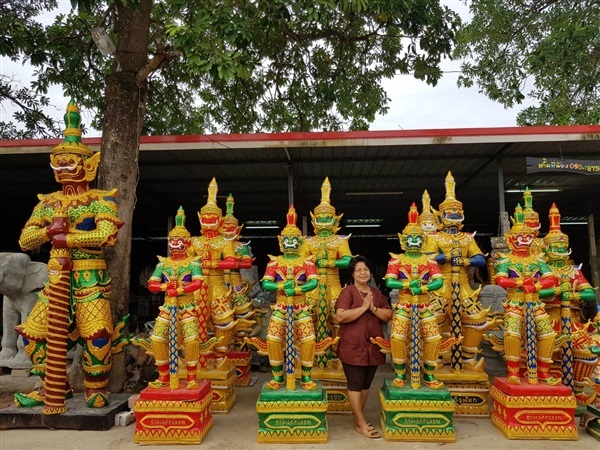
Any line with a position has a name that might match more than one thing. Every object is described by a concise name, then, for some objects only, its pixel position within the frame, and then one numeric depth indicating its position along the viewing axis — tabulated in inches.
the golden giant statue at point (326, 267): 194.5
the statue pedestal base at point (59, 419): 165.6
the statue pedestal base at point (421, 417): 153.3
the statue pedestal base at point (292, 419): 153.1
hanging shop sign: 239.8
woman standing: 158.6
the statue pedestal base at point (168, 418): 153.8
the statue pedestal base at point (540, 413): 154.4
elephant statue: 250.1
